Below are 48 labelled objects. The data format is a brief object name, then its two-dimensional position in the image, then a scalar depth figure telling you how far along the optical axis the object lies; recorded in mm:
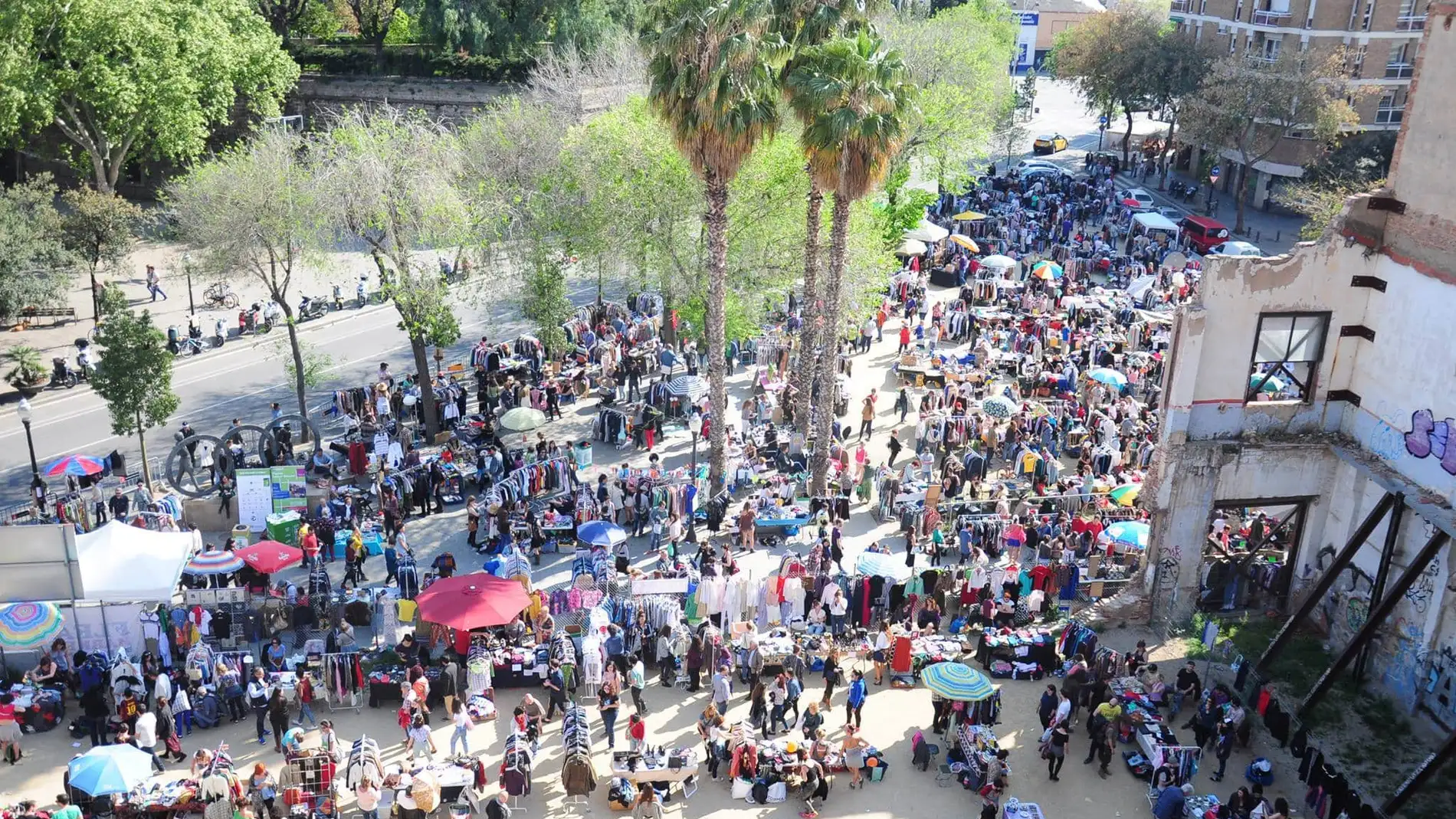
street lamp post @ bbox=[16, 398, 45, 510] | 27480
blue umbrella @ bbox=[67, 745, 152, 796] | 17438
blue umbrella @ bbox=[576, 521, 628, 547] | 24688
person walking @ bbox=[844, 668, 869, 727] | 20328
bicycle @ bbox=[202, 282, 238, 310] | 43656
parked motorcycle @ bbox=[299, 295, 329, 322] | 42875
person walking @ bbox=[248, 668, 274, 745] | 20094
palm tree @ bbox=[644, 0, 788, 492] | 23766
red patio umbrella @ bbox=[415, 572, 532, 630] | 21125
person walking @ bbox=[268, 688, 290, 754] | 19703
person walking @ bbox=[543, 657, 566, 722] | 20781
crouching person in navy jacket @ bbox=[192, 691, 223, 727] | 20391
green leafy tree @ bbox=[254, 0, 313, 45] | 65125
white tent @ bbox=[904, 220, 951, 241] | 48906
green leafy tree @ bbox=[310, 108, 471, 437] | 30531
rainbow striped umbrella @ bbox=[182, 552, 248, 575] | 23375
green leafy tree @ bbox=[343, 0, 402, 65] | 65500
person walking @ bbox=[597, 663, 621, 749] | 19953
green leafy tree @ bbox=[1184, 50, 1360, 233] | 56062
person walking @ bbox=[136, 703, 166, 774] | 19047
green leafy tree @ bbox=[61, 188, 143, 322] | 40781
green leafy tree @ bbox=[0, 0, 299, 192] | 45281
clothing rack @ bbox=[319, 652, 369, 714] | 20859
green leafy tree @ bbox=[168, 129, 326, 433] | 30766
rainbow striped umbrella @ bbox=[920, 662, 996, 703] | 19766
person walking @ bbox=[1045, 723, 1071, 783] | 19453
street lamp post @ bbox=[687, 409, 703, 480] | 29672
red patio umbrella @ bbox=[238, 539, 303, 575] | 23547
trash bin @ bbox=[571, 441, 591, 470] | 30141
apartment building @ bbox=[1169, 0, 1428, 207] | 58906
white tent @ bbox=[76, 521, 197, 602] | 21547
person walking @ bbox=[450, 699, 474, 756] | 19578
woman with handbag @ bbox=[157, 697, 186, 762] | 19703
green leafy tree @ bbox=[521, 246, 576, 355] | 35000
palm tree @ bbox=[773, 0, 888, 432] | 25719
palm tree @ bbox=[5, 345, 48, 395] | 34250
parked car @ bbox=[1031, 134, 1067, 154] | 80750
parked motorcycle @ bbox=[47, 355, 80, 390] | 36656
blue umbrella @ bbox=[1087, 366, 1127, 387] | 34219
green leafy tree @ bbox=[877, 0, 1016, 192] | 49969
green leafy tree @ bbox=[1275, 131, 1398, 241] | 53094
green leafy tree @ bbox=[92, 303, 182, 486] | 27625
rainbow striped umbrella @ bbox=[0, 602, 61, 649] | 20984
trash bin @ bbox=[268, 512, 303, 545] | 26078
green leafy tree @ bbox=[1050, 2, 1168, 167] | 67688
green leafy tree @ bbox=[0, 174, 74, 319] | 37969
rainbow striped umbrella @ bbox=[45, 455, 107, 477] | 26750
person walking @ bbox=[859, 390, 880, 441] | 33156
